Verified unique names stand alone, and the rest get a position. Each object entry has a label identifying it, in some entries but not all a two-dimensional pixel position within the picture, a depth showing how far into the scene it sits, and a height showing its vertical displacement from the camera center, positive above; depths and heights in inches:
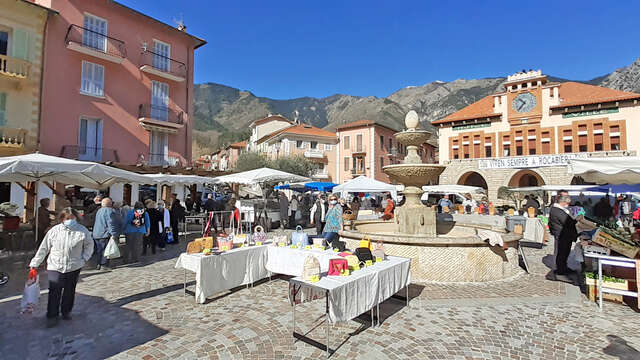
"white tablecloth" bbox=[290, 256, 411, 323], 143.6 -48.9
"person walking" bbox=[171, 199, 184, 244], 432.2 -32.0
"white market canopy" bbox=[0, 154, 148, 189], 273.9 +20.8
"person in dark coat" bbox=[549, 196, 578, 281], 253.3 -28.6
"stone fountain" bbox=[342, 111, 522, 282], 247.6 -39.7
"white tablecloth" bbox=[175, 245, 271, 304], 203.6 -53.7
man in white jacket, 174.2 -38.1
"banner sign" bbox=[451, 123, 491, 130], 1146.0 +263.3
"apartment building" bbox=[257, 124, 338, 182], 1544.0 +248.7
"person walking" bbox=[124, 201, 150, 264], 312.3 -40.3
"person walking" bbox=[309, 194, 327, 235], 456.8 -31.0
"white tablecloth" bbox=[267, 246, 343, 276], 213.5 -48.6
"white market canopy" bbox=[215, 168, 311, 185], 541.6 +29.6
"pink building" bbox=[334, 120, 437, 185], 1558.8 +230.8
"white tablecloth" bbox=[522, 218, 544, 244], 422.6 -48.1
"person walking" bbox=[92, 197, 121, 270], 284.7 -32.2
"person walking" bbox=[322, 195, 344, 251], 312.3 -30.1
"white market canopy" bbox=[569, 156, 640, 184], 225.6 +22.9
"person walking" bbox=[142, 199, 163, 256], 367.6 -39.4
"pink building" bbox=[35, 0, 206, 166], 671.1 +264.3
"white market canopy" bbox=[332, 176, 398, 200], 579.5 +16.3
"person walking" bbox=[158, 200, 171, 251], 384.5 -39.9
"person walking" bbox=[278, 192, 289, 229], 575.5 -29.9
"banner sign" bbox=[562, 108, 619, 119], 941.4 +262.9
